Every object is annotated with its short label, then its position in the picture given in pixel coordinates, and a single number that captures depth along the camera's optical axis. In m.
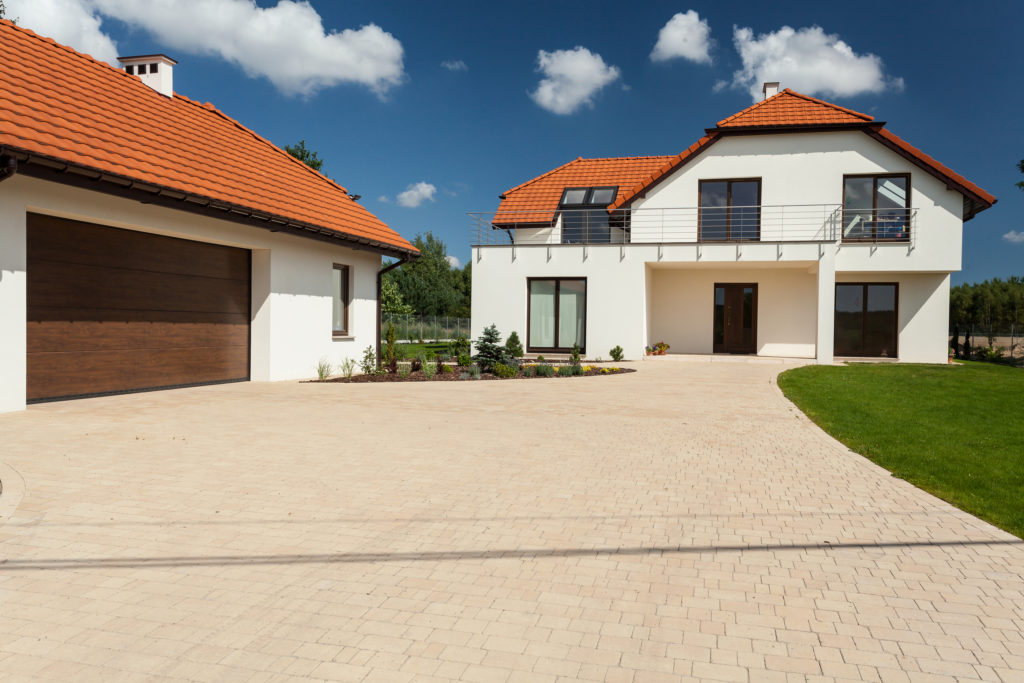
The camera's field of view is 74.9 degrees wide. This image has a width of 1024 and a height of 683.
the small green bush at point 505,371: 16.06
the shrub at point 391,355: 16.25
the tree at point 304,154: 37.75
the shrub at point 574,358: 18.01
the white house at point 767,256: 20.27
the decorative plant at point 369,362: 16.02
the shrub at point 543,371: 16.22
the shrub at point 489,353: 16.73
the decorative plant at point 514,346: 19.00
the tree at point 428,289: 59.09
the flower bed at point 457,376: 15.00
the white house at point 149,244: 9.09
